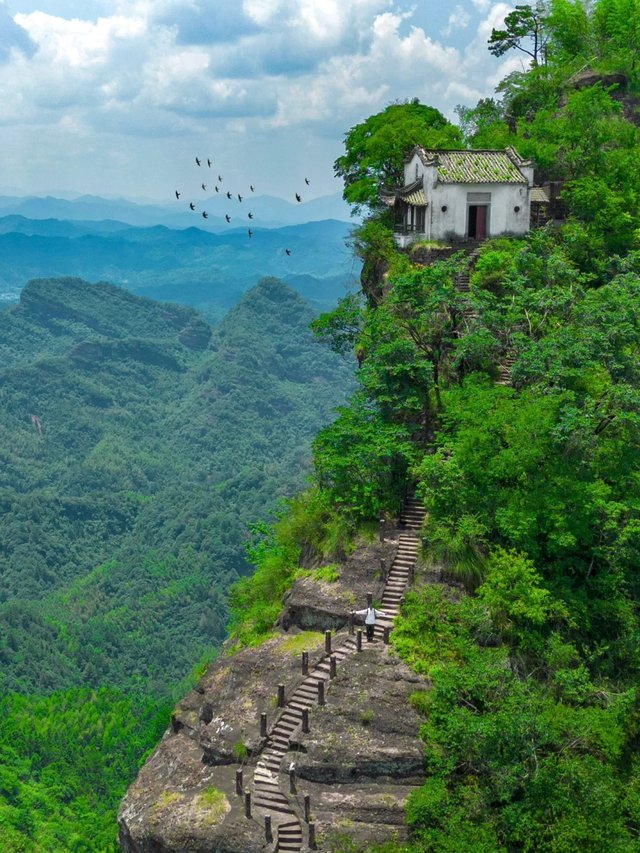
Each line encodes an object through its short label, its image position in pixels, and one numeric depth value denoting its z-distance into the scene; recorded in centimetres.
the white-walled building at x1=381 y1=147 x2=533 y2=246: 5522
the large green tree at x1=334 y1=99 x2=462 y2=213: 6216
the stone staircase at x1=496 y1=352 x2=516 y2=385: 4497
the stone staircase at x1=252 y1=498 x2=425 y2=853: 2938
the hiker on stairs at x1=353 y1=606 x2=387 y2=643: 3478
